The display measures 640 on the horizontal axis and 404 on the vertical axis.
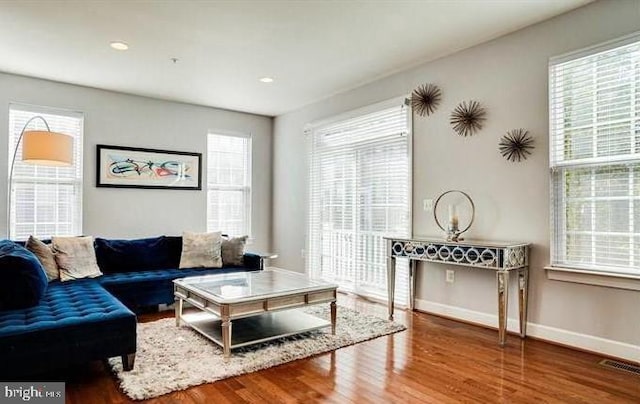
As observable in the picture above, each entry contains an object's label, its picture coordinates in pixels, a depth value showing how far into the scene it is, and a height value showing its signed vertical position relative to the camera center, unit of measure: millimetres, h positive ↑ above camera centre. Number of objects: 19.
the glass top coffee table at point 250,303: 2891 -757
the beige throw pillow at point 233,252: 4930 -598
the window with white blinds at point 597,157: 2906 +362
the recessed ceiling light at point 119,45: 3732 +1441
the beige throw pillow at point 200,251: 4746 -570
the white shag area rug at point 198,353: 2498 -1086
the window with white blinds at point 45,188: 4633 +154
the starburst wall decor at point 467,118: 3848 +831
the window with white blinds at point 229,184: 6137 +288
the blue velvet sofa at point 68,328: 2221 -753
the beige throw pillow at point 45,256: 3795 -514
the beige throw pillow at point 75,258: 3918 -554
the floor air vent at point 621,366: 2735 -1098
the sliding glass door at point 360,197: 4582 +79
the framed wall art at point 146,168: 5168 +452
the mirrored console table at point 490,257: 3217 -447
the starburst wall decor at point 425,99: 4215 +1103
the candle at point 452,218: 3764 -127
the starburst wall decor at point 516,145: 3479 +520
